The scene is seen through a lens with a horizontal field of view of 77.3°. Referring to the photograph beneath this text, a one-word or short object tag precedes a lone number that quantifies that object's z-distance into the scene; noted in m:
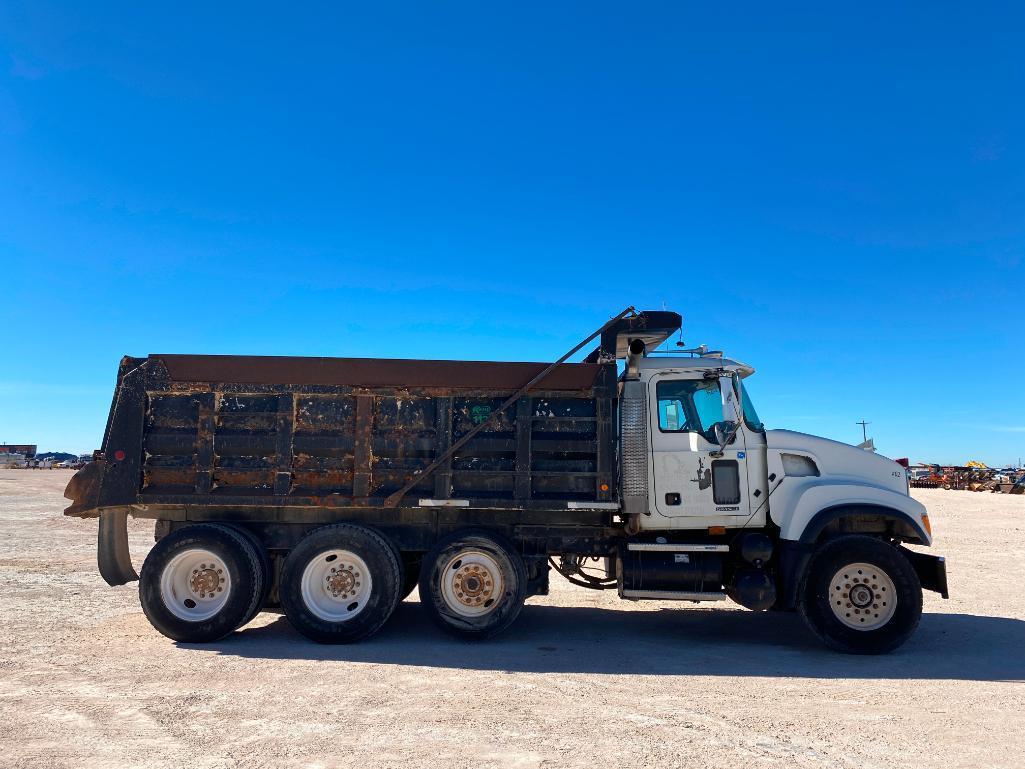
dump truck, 6.84
